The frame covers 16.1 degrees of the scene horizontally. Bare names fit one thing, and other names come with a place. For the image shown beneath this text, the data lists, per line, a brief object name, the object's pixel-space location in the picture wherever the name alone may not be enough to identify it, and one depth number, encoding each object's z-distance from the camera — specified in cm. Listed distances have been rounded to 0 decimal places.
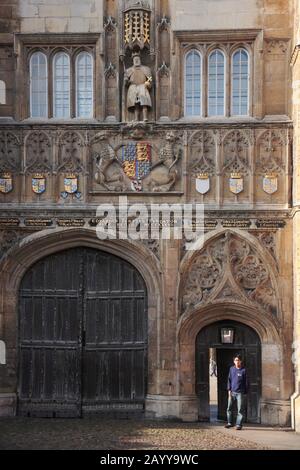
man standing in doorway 2092
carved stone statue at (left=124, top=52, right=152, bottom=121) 2200
